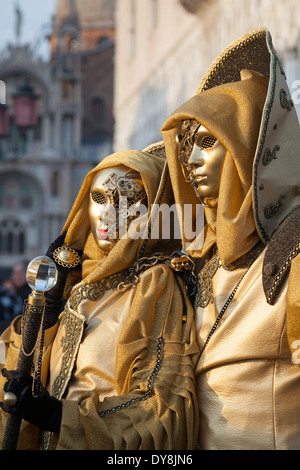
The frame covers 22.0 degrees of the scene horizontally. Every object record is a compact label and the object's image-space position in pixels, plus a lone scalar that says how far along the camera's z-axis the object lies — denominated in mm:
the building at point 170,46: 6984
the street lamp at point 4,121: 16472
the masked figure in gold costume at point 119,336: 2703
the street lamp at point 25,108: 14728
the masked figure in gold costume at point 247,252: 2648
